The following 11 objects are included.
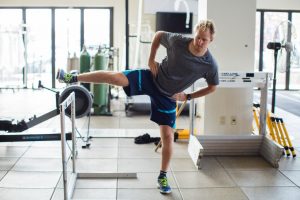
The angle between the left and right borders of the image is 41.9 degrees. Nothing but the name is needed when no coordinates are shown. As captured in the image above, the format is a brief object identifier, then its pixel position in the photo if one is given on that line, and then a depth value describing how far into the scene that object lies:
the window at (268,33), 12.03
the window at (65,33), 11.59
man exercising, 3.25
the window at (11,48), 11.03
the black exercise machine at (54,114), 3.99
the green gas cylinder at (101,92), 7.00
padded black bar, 4.06
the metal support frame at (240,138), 4.55
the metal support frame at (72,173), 2.66
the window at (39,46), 11.70
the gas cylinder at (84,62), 7.07
